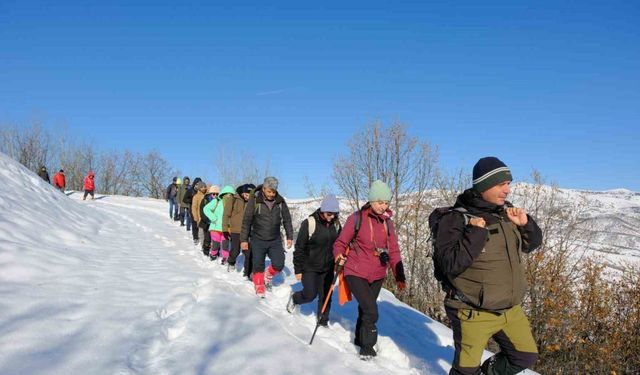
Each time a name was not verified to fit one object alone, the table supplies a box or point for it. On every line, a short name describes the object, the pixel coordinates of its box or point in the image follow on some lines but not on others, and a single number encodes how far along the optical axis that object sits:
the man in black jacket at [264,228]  7.25
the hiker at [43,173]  22.19
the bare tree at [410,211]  23.30
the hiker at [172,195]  19.50
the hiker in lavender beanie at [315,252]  6.09
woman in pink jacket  4.83
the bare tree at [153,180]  58.03
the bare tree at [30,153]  46.34
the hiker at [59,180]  23.56
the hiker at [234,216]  9.01
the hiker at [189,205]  13.18
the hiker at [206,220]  10.73
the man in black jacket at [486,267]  3.19
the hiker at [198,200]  12.24
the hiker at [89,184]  24.78
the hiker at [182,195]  17.19
